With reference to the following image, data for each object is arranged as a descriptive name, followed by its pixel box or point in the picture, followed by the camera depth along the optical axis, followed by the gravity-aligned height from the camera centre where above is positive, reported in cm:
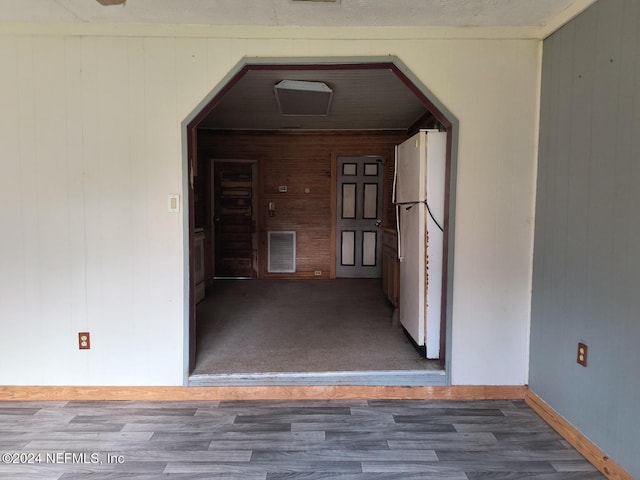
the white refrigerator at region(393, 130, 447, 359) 292 -16
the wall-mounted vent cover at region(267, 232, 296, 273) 661 -72
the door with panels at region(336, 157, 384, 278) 654 -13
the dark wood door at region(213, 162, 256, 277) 651 -17
